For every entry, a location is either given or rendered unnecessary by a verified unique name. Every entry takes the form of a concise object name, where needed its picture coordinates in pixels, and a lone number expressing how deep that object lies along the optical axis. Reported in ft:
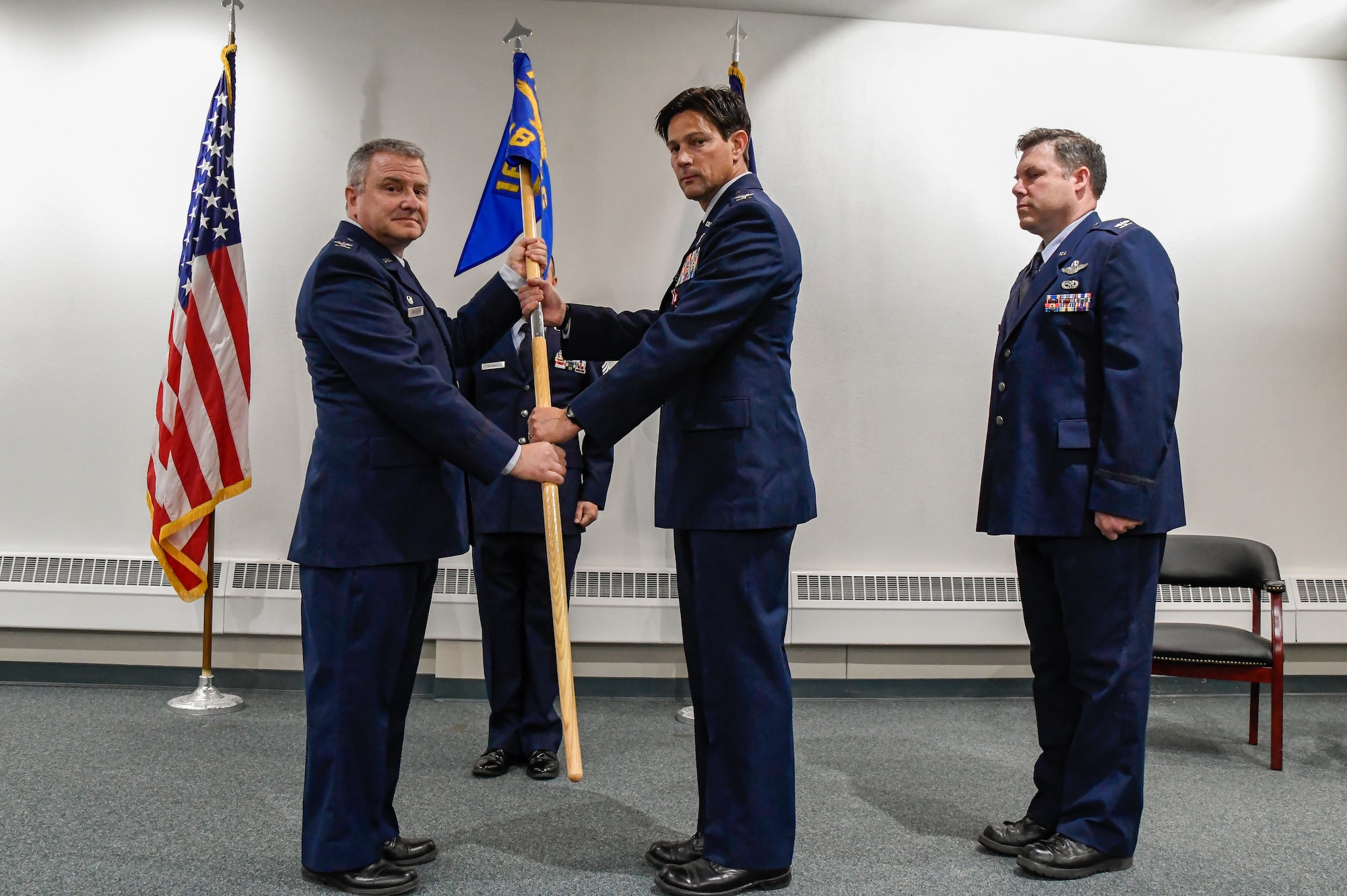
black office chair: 9.57
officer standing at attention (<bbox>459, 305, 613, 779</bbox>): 9.43
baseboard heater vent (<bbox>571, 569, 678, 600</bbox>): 12.28
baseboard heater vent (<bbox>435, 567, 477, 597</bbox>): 12.09
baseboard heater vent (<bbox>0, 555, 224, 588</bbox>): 12.26
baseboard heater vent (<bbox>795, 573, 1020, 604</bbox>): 12.51
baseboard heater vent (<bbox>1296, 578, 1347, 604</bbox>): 12.99
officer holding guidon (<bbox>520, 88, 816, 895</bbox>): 6.15
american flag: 11.23
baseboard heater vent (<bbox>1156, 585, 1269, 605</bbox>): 12.76
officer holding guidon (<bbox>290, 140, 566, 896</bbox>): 6.04
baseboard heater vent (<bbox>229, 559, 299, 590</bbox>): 12.25
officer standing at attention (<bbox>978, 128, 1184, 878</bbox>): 6.60
